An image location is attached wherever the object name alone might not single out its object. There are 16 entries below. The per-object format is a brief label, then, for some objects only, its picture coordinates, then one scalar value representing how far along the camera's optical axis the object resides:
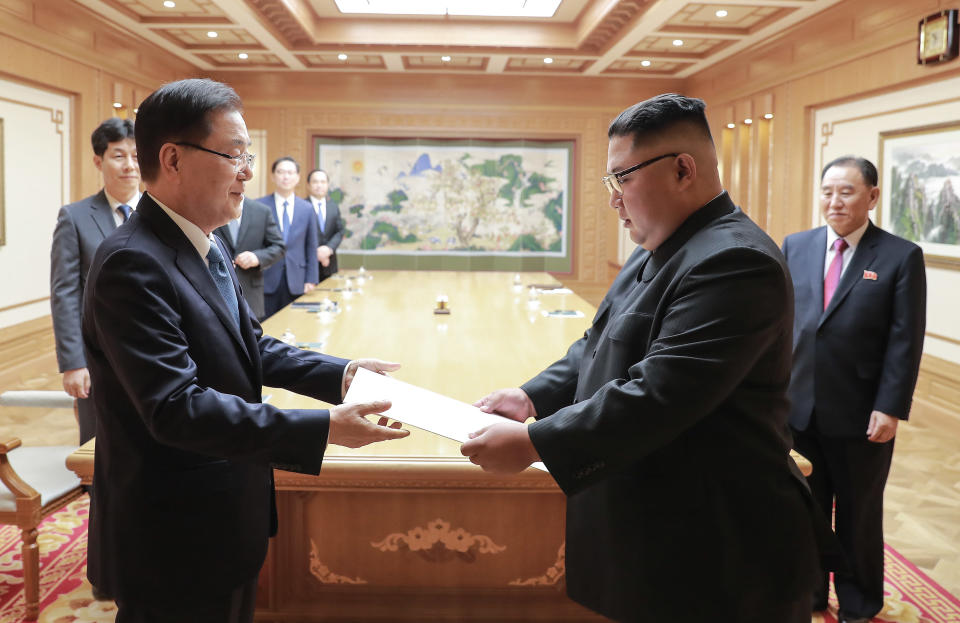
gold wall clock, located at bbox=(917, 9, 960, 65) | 5.33
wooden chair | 2.71
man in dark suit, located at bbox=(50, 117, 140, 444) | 3.35
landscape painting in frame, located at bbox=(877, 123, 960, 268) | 5.64
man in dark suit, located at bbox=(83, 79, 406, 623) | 1.38
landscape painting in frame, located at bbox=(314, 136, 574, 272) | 11.48
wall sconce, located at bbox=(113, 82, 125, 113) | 8.24
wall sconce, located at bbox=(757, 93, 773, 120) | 8.49
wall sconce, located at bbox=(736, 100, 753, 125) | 9.06
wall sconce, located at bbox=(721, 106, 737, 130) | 9.64
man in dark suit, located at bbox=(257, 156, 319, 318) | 6.48
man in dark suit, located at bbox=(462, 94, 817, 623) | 1.39
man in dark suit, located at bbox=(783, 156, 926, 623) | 2.84
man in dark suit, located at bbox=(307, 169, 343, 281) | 7.90
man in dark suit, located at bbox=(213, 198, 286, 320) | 5.34
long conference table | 2.51
